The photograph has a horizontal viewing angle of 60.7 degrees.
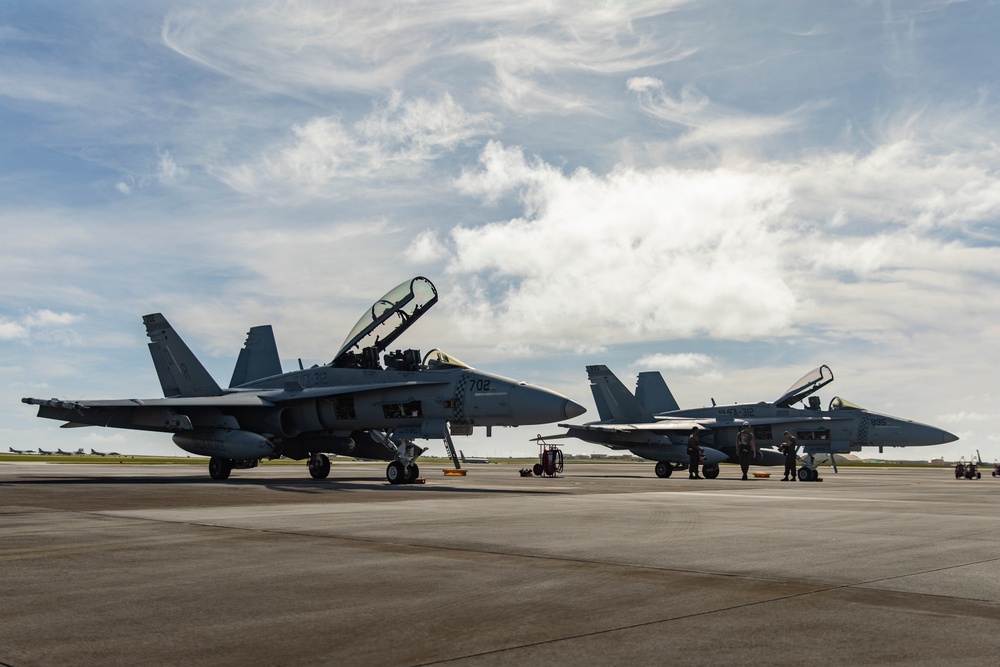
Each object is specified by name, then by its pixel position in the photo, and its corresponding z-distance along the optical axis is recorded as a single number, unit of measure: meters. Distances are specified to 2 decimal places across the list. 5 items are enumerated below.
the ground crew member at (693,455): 30.05
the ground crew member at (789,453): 27.44
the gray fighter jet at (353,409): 20.54
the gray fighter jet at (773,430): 35.50
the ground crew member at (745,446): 28.95
